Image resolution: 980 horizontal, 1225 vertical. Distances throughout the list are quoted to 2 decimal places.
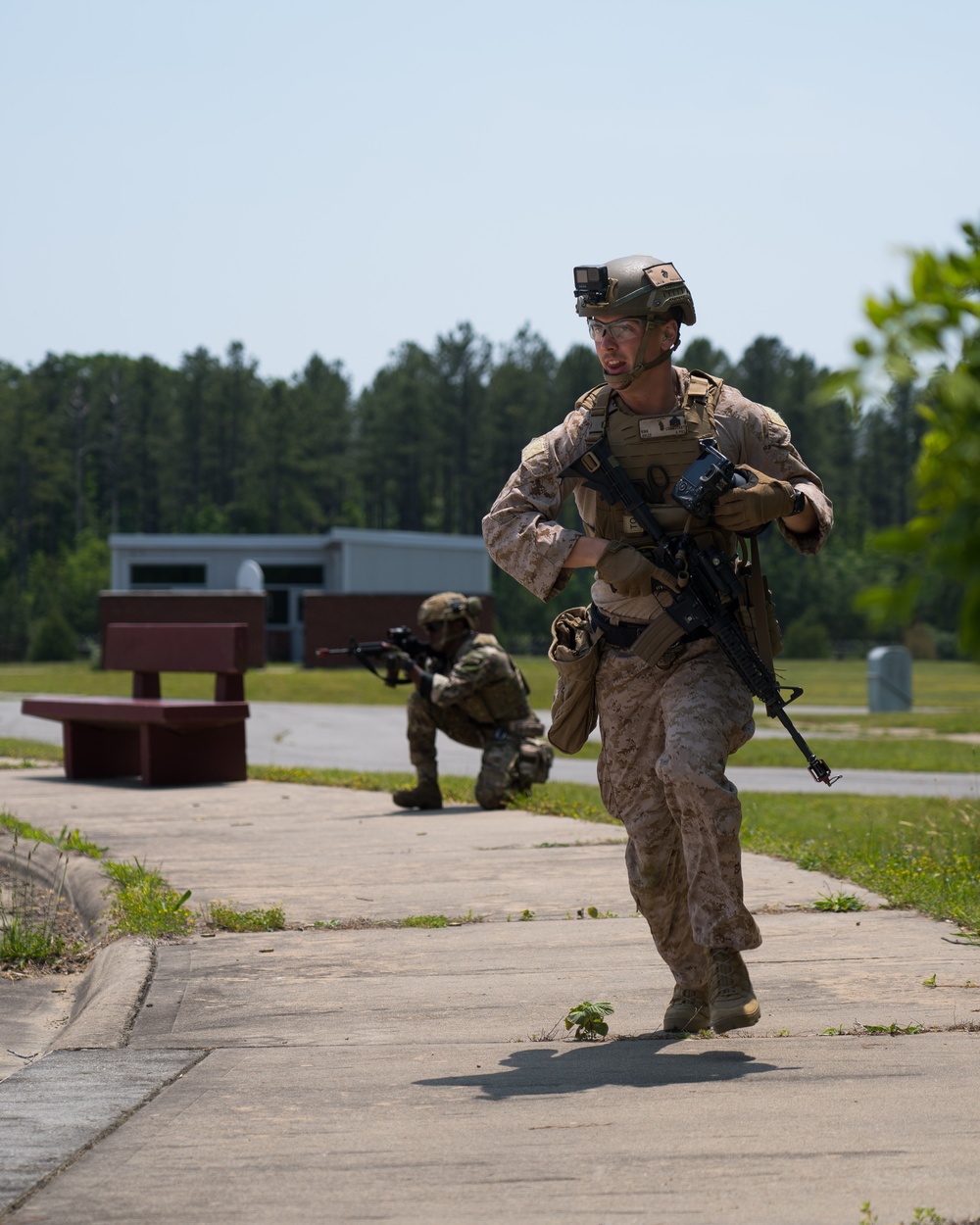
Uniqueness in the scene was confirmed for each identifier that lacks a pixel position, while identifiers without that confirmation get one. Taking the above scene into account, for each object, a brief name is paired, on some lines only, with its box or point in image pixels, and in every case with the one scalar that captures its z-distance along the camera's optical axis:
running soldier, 8.45
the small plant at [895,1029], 8.35
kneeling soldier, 19.70
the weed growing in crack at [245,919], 12.02
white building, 119.87
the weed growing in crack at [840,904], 12.30
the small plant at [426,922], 12.06
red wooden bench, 22.70
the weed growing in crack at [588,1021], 8.47
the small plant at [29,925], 12.06
